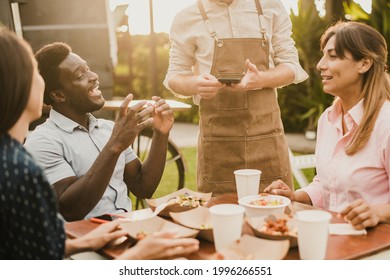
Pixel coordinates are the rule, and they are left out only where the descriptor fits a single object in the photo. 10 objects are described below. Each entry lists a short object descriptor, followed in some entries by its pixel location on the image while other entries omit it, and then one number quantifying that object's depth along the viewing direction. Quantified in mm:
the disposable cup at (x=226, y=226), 1583
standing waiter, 2889
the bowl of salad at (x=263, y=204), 1811
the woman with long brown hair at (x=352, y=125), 2195
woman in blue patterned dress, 1346
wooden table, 1623
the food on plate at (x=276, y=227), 1668
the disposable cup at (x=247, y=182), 2082
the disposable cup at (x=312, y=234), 1510
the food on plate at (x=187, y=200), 2033
